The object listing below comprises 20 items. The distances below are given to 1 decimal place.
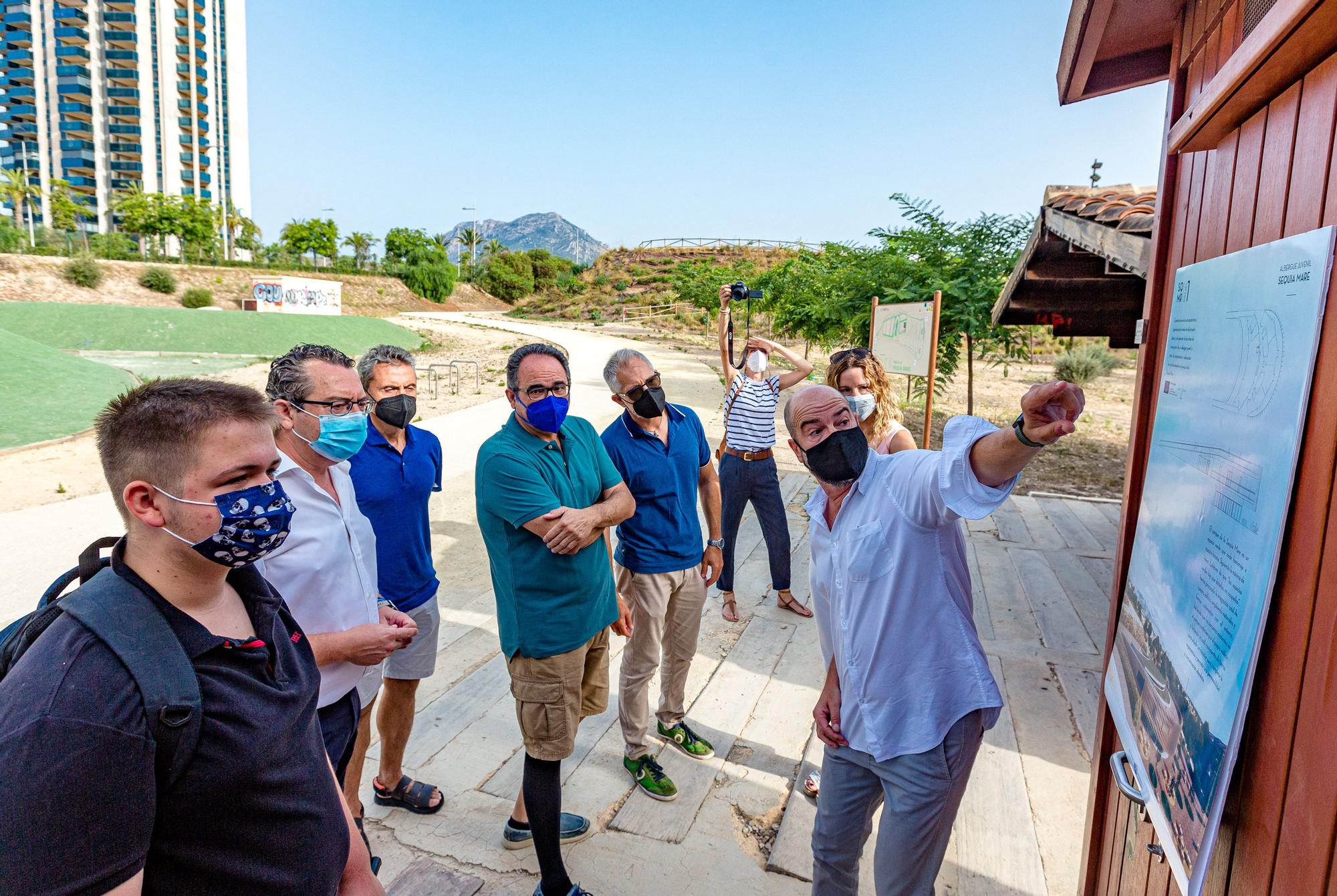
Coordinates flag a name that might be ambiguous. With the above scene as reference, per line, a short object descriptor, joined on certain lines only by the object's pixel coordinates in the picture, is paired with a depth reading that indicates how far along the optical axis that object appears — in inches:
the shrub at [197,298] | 1411.2
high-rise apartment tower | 2664.9
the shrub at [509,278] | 2444.6
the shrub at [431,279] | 2129.7
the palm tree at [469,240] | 2851.9
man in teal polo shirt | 96.9
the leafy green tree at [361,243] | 2268.7
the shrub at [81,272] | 1341.0
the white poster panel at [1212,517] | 43.2
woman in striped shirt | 198.5
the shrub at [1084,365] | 875.4
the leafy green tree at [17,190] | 1791.3
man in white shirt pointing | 75.1
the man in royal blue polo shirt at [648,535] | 128.3
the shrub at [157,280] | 1423.5
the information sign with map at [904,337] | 247.0
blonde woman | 159.3
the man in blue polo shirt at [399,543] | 115.2
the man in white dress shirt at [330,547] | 84.1
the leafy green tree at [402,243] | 2188.7
